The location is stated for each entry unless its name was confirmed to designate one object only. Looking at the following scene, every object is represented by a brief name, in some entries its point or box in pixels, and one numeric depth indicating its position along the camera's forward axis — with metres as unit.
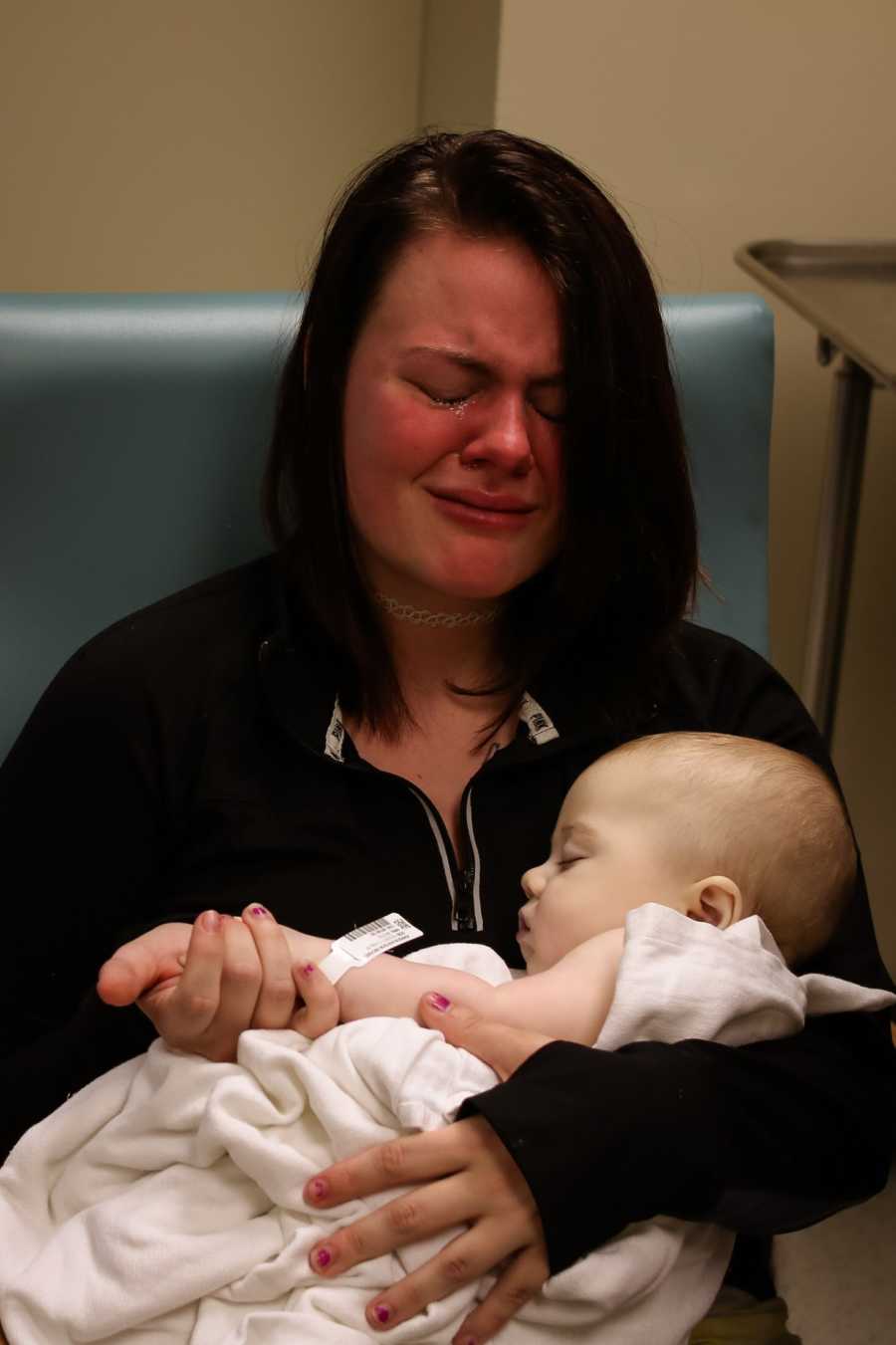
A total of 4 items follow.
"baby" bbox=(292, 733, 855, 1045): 1.22
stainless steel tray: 1.70
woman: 1.30
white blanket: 1.03
